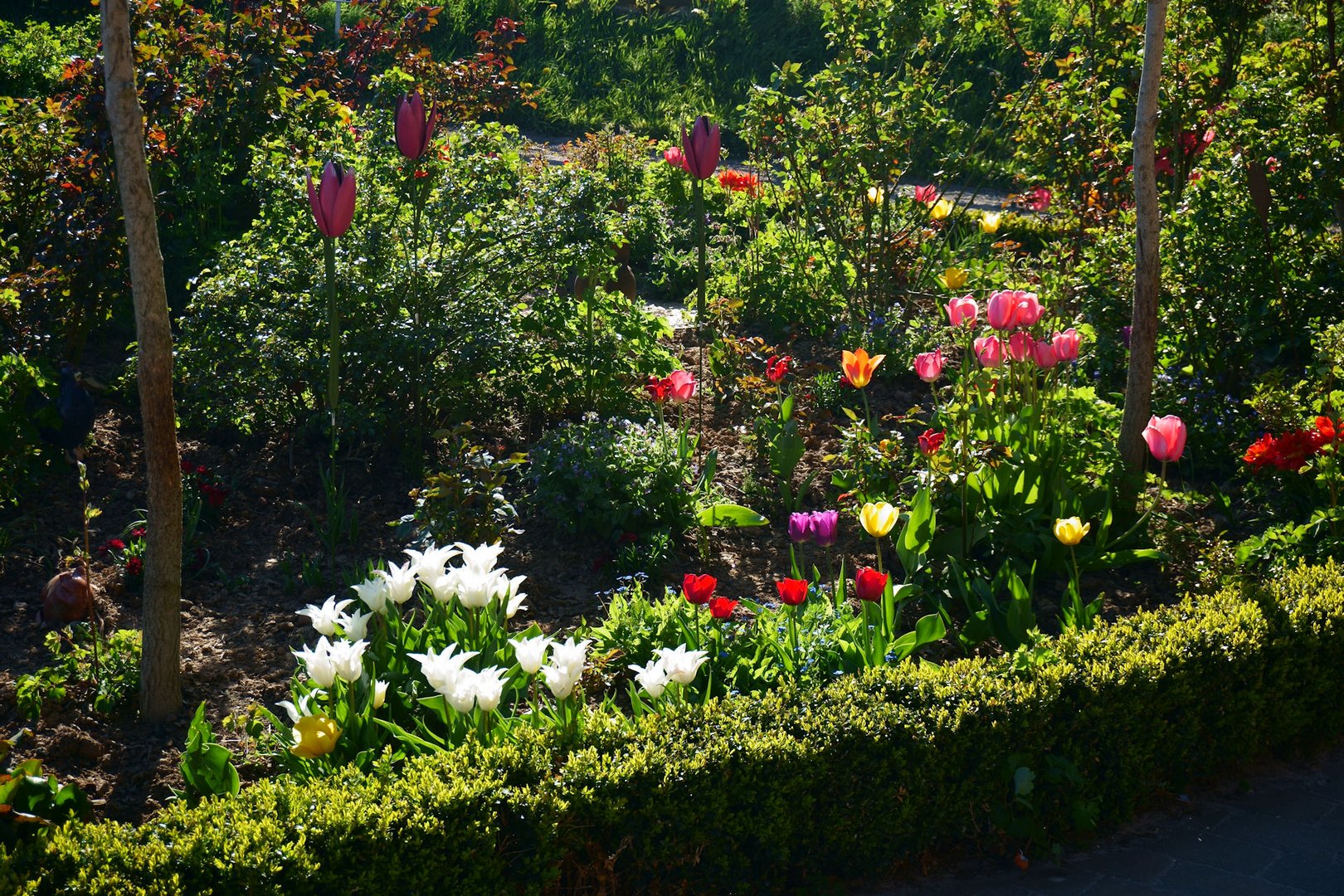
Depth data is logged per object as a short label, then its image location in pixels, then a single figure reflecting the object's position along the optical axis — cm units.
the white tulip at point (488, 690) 325
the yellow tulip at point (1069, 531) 412
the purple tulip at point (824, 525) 423
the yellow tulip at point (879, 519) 418
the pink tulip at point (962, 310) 519
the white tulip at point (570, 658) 334
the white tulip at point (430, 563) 370
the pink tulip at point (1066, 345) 501
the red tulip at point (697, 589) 365
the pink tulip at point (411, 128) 485
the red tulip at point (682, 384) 515
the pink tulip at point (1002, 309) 489
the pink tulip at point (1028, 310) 497
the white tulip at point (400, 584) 367
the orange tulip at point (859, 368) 492
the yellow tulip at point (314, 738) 314
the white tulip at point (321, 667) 330
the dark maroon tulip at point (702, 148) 562
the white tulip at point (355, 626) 352
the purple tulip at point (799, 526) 429
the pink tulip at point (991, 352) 500
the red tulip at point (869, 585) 384
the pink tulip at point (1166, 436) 448
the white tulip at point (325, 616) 350
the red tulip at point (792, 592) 374
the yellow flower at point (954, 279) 579
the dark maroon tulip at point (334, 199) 459
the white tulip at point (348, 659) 330
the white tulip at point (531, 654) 332
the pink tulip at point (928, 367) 504
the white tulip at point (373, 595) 368
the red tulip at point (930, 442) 482
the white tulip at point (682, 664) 341
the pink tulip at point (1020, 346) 509
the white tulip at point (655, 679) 344
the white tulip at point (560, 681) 333
